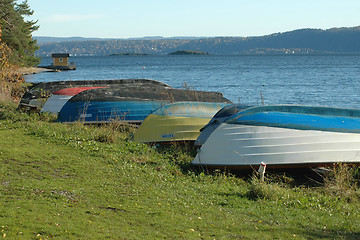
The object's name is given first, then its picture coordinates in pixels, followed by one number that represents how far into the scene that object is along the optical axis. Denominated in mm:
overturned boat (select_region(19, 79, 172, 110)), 21578
